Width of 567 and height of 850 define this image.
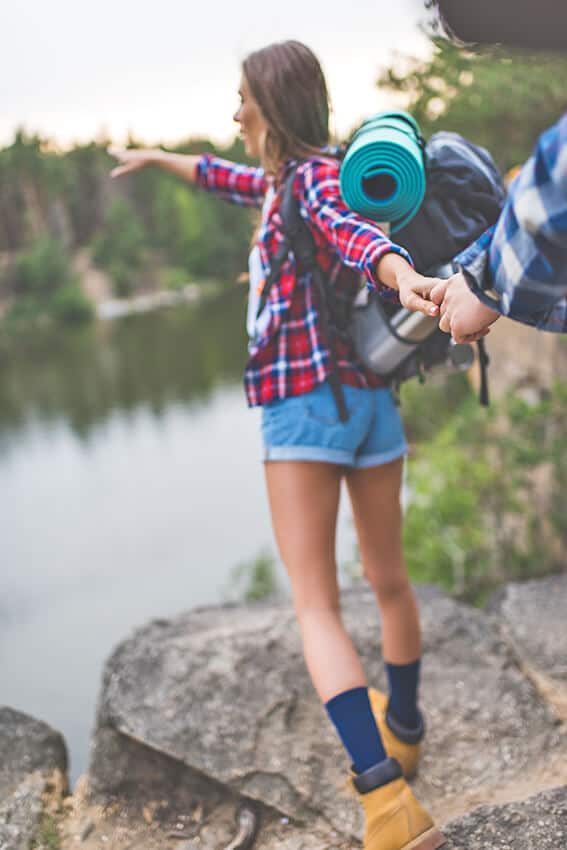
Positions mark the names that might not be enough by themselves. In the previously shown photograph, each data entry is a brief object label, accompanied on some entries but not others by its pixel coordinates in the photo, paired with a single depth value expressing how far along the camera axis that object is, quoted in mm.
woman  1726
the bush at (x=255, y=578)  5844
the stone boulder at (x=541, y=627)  2527
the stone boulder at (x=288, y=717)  2215
